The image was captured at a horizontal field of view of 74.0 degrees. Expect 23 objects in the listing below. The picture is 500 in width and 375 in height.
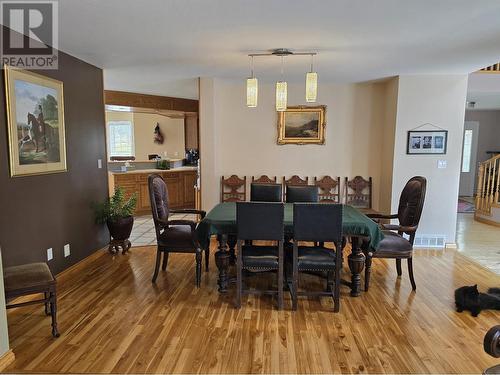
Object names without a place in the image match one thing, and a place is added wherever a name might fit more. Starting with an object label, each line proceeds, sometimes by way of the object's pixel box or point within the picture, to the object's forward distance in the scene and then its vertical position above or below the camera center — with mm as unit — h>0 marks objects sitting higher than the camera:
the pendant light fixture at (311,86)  3135 +654
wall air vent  4766 -1200
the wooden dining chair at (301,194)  3934 -464
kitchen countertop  6731 -382
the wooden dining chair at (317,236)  2693 -668
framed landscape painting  5219 +455
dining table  2887 -697
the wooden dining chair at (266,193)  4004 -466
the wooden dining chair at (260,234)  2709 -659
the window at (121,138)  9945 +414
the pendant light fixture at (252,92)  3336 +625
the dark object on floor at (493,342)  1342 -743
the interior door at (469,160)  9129 -70
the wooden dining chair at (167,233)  3316 -822
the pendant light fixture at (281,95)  3352 +600
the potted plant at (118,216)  4219 -816
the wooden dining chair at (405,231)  3223 -731
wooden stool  2289 -937
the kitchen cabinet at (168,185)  6621 -693
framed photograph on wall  4598 +213
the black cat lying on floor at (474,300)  2887 -1282
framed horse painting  2793 +253
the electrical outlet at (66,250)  3603 -1088
